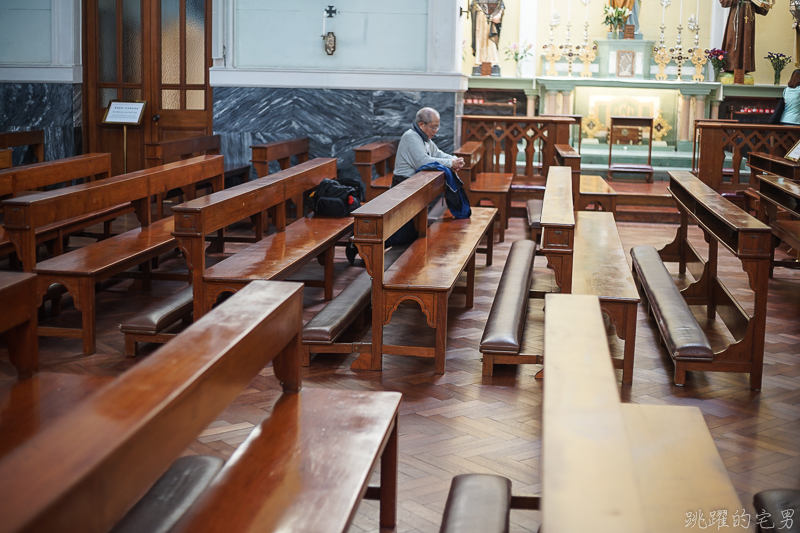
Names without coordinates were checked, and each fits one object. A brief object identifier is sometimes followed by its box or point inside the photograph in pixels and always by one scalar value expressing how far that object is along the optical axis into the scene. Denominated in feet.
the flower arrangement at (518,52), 47.39
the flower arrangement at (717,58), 44.73
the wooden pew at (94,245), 14.55
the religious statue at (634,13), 48.24
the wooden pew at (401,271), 13.83
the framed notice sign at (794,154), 22.25
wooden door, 32.24
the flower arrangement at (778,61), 45.85
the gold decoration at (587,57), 46.98
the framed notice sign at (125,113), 31.65
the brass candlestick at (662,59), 46.37
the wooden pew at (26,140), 26.07
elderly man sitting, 22.39
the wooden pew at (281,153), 25.32
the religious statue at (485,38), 47.37
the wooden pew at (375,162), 24.36
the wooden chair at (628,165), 35.88
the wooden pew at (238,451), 4.12
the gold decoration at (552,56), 47.21
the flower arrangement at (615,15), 47.01
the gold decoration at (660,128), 45.98
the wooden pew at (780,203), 17.99
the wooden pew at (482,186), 24.80
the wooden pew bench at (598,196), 24.23
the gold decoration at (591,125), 46.65
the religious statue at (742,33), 44.62
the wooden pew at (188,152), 24.09
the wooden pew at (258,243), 14.26
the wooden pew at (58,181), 17.85
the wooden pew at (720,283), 13.10
